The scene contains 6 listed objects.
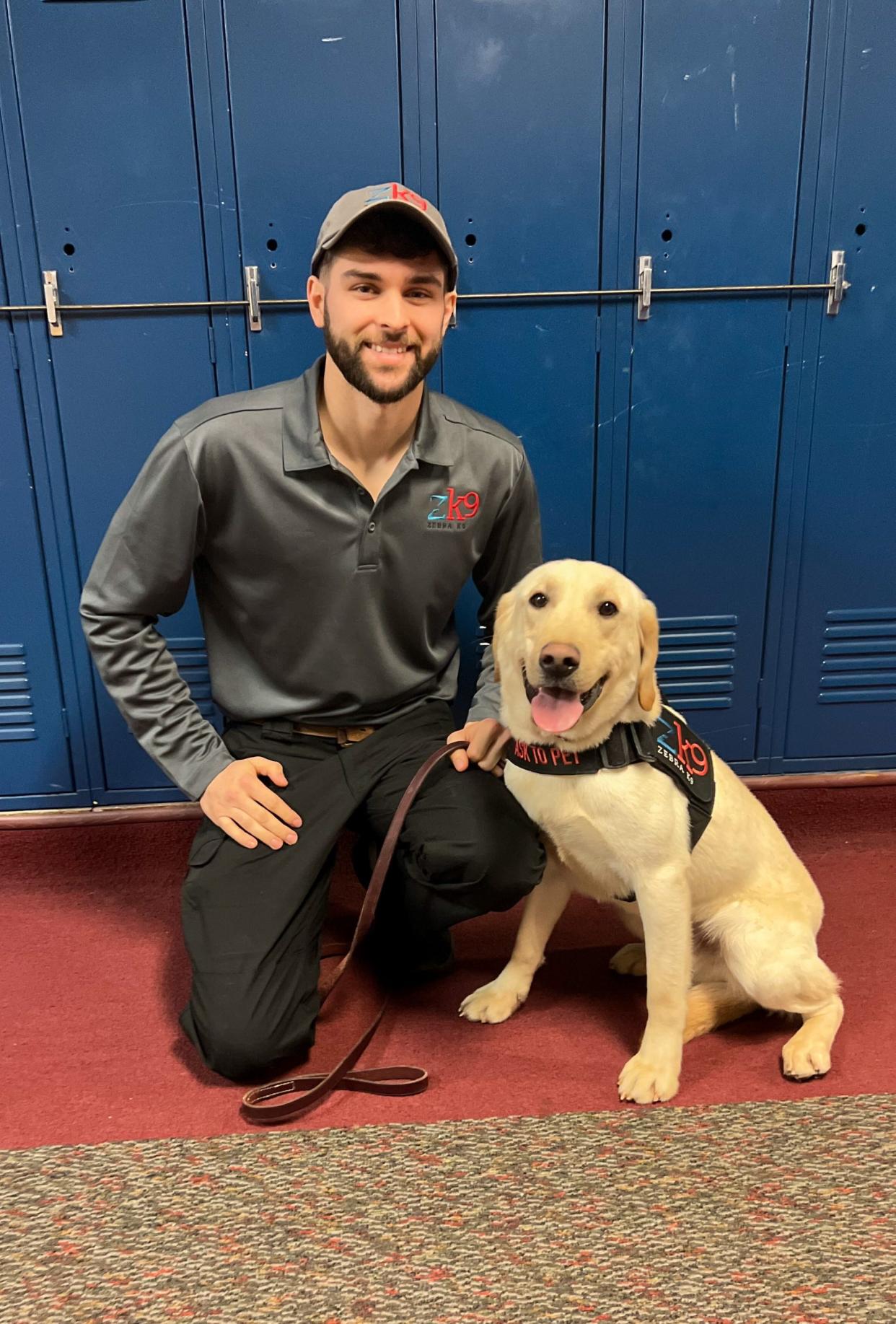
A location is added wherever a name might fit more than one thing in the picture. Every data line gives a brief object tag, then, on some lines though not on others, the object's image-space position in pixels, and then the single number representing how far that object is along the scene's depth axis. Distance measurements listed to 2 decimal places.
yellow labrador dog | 1.59
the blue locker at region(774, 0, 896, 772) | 2.28
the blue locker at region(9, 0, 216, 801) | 2.11
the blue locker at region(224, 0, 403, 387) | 2.12
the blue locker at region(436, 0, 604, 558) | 2.17
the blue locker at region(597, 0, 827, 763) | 2.23
